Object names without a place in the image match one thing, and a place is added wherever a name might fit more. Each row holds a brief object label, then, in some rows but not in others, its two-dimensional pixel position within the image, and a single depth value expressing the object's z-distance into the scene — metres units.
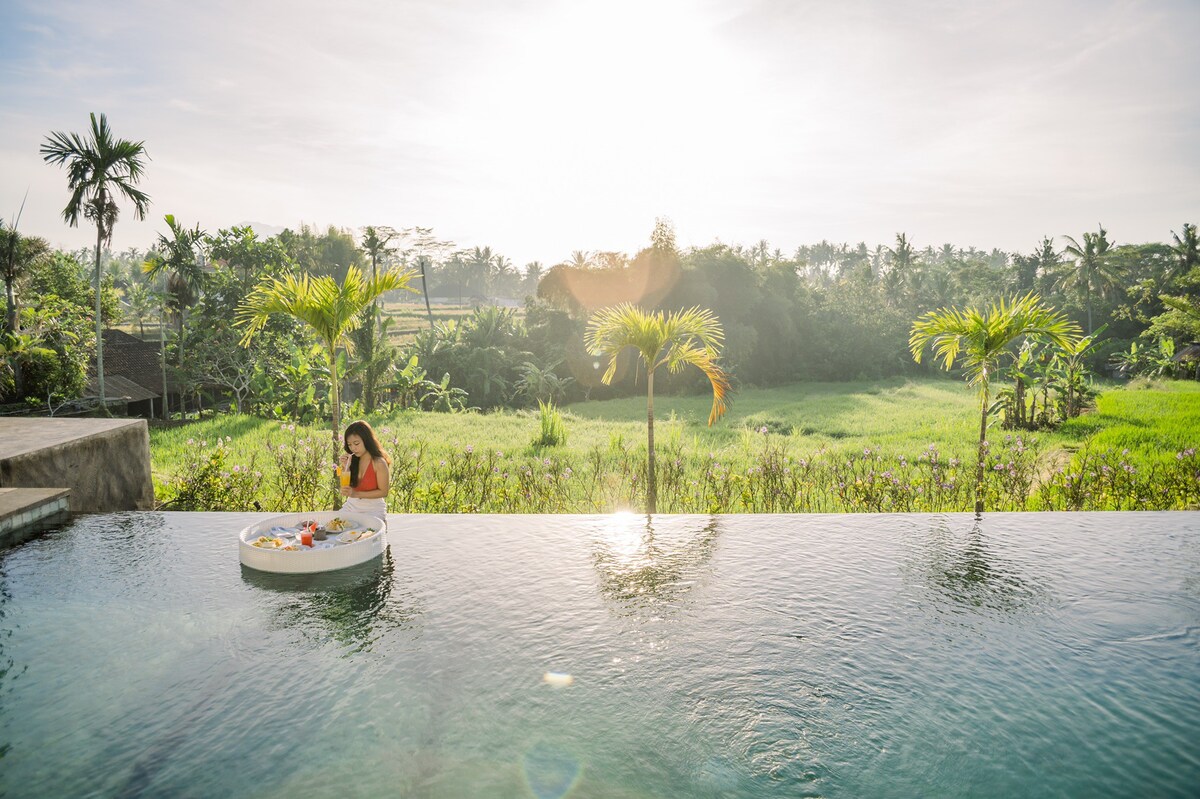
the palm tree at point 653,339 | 7.97
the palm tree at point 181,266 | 22.38
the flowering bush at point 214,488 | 7.99
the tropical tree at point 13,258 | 21.95
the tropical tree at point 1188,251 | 38.91
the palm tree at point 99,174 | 19.75
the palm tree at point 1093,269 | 43.53
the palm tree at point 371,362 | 20.73
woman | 5.46
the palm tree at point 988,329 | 7.70
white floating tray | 4.68
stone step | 5.29
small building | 24.11
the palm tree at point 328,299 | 7.18
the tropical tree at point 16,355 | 18.61
